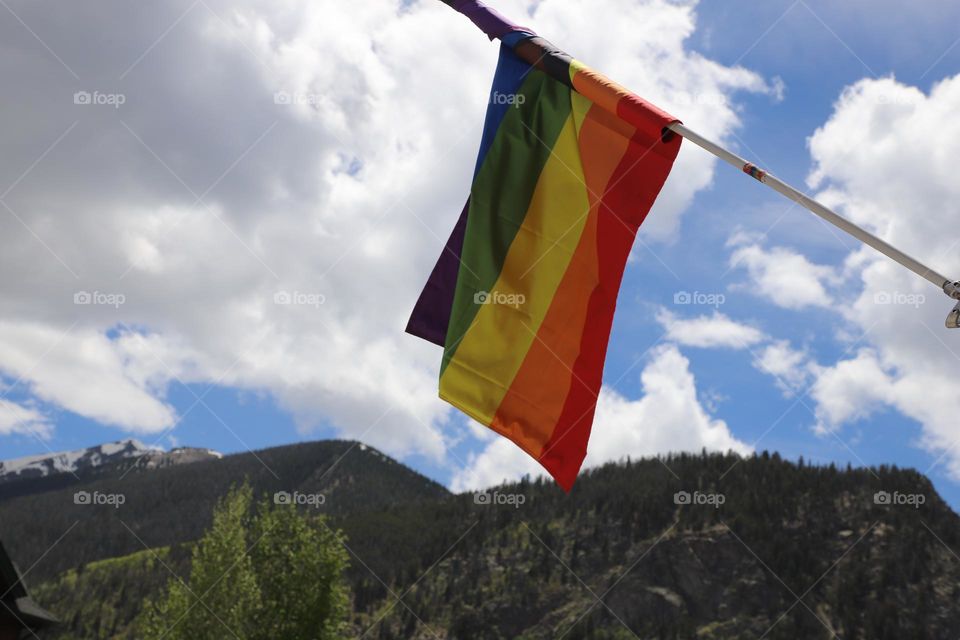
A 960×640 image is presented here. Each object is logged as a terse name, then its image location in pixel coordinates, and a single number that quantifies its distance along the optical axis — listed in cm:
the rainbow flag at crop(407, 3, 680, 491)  738
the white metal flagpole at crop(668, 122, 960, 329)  478
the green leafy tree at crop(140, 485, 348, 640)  3169
